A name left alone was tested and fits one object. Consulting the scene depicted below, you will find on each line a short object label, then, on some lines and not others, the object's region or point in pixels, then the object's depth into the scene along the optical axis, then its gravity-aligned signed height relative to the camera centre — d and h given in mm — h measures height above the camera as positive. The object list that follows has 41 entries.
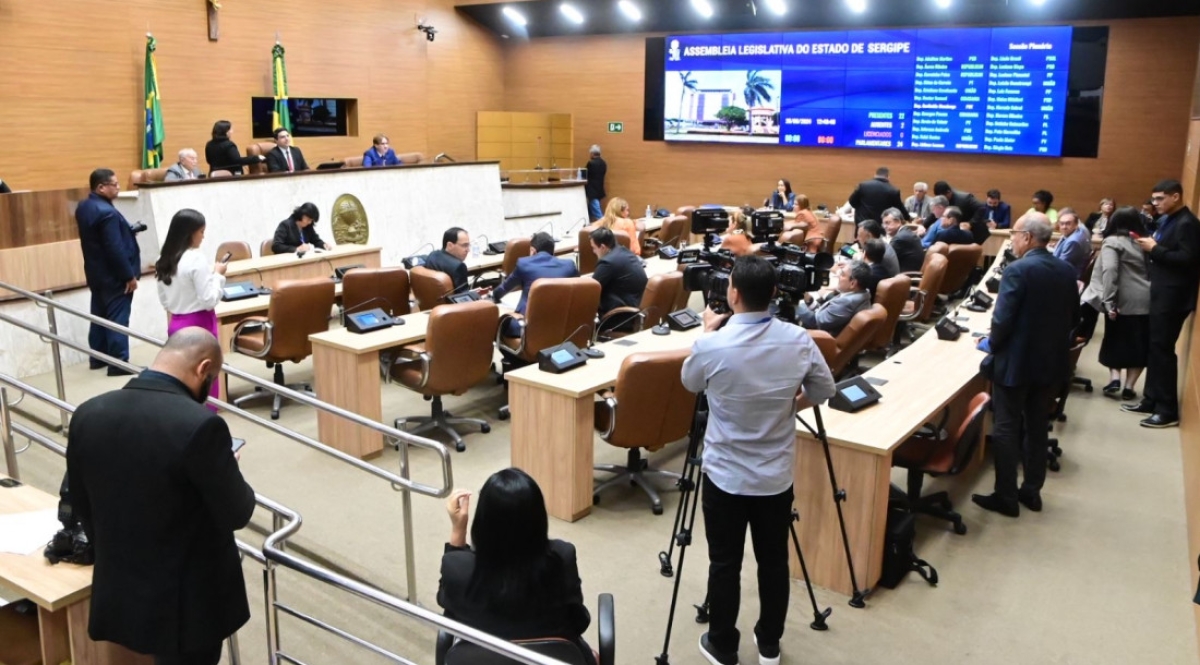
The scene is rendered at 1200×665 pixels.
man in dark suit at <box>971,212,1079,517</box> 4660 -775
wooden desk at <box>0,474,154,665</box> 2766 -1263
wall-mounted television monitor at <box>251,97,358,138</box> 13531 +642
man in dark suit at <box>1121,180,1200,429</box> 6391 -748
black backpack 4254 -1675
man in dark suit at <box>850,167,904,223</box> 12039 -353
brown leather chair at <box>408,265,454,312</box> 6832 -872
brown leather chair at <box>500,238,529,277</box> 8906 -813
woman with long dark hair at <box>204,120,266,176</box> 10844 +82
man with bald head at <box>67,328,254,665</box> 2422 -869
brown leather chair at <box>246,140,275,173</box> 11244 +99
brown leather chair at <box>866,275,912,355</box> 7441 -1005
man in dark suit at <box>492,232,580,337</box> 6793 -751
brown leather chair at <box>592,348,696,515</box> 4742 -1201
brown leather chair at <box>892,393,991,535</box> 4602 -1375
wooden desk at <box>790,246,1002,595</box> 4051 -1328
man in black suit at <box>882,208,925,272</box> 9281 -712
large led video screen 12969 +1139
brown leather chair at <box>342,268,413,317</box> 6848 -913
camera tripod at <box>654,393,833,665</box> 3559 -1330
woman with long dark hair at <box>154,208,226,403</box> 5531 -677
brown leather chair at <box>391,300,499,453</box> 5691 -1143
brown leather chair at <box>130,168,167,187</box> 10445 -186
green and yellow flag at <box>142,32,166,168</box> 11531 +443
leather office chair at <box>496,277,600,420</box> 6355 -1018
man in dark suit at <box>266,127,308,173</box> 11305 +51
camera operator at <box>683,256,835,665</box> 3258 -861
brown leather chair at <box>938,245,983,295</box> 9473 -941
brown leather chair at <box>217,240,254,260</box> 8469 -776
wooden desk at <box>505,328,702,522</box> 4863 -1350
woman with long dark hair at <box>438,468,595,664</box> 2383 -1023
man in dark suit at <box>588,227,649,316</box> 7031 -783
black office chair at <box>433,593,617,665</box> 2336 -1179
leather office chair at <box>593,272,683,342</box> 7039 -1069
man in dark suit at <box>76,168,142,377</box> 7090 -752
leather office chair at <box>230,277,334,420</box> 6391 -1092
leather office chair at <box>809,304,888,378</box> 6141 -1064
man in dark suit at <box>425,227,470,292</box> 7250 -708
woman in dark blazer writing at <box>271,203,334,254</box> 8648 -634
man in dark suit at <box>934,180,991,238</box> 11062 -430
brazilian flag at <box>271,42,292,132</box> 12844 +925
